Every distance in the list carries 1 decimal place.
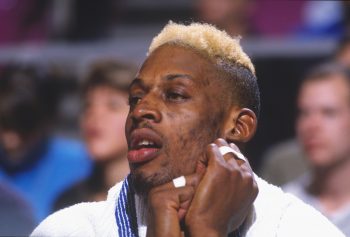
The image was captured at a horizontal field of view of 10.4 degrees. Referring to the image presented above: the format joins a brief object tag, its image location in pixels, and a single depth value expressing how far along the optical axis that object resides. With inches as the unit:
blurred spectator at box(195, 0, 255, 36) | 488.9
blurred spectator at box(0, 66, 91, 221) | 420.8
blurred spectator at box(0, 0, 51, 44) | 599.6
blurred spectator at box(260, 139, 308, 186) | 406.2
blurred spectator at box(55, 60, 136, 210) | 372.2
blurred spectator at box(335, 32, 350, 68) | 442.1
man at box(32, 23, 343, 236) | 196.0
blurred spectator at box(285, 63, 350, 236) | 369.1
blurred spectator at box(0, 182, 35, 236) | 280.5
